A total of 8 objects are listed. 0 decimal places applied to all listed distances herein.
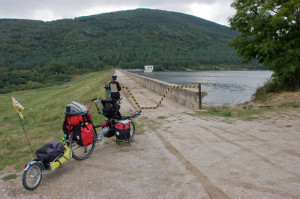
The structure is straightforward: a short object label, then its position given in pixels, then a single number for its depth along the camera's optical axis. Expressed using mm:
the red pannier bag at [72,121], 4879
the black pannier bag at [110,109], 6305
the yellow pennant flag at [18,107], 4562
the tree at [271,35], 15256
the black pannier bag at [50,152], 4199
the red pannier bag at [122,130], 6086
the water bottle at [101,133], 5746
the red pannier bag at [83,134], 4898
